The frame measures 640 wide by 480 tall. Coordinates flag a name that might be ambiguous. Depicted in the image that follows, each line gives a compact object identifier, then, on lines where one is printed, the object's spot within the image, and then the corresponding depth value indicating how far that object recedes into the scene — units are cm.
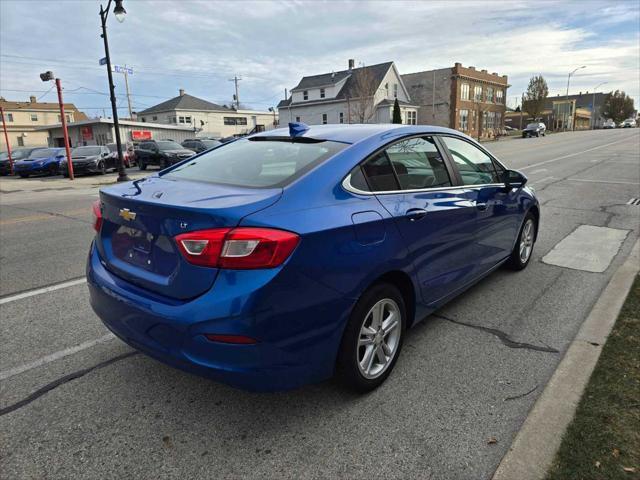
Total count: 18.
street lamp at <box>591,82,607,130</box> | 10856
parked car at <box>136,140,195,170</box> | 2353
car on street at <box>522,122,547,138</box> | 5784
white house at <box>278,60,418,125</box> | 4759
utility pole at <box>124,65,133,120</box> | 6025
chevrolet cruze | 226
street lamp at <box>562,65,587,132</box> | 9447
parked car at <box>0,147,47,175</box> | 2625
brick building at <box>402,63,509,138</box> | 5409
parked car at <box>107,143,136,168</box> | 2636
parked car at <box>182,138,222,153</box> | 2808
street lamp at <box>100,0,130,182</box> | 1719
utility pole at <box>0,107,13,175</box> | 2532
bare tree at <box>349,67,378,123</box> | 4600
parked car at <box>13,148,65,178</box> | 2352
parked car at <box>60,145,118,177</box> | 2231
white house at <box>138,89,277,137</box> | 6134
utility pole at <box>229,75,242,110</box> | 8182
